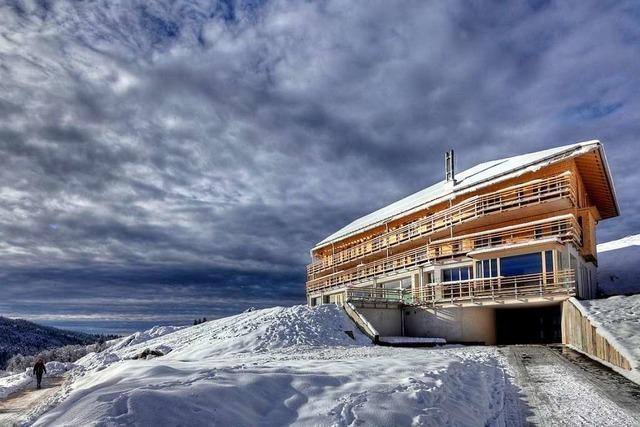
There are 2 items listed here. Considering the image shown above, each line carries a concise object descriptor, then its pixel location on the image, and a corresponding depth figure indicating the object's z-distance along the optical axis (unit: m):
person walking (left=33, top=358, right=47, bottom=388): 19.19
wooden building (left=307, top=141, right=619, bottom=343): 26.00
